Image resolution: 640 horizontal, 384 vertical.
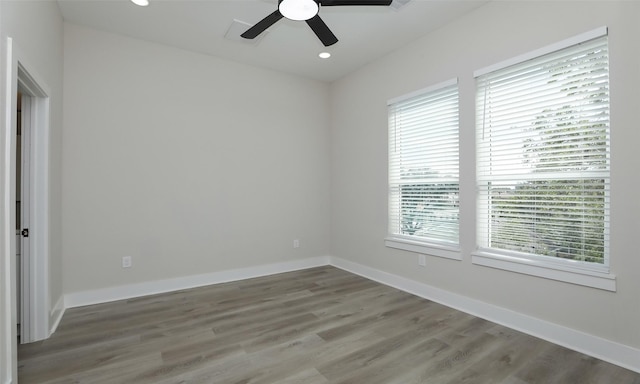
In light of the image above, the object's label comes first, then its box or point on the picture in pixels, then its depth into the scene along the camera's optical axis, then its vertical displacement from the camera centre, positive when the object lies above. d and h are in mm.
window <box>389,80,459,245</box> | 3320 +299
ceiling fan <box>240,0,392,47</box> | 2168 +1363
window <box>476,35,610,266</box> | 2295 +294
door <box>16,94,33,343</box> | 2420 -389
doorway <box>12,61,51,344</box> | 2428 -284
